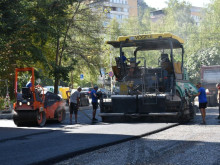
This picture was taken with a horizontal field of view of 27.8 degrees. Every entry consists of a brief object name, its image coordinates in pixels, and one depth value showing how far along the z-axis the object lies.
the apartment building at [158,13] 157.88
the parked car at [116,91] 18.30
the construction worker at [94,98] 19.90
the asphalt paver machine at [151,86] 17.22
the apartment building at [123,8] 114.84
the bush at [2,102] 26.28
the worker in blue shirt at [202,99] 17.48
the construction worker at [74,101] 19.23
